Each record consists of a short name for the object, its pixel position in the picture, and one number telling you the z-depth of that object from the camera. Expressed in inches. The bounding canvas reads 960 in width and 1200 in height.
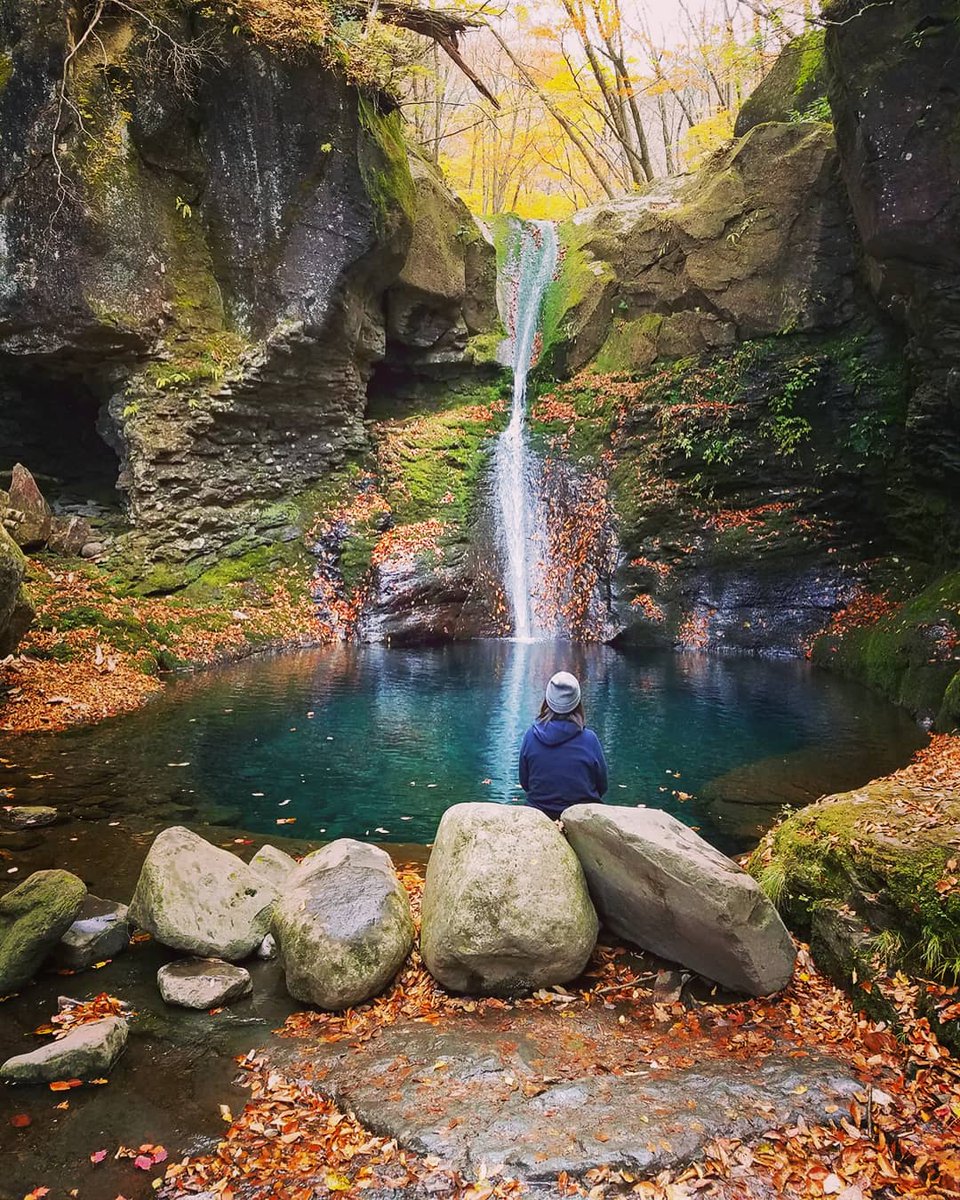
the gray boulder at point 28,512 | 557.3
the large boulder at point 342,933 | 163.0
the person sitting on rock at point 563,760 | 211.2
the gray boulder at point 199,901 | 180.5
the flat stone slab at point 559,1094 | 114.7
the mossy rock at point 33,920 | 165.0
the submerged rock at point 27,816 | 259.3
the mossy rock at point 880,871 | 143.9
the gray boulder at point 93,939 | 176.6
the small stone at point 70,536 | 603.1
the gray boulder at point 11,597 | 341.4
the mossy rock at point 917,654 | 426.6
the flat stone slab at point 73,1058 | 133.1
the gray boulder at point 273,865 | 207.5
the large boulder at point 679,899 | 153.3
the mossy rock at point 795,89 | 684.7
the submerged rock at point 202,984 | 162.7
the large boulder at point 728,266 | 650.8
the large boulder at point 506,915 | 162.4
